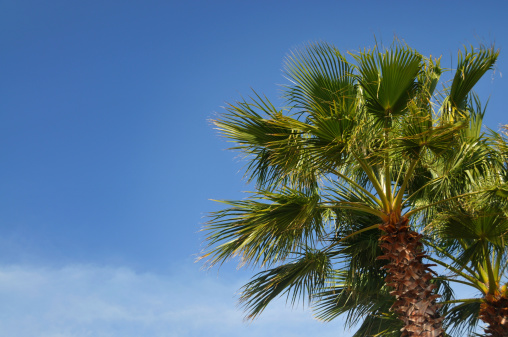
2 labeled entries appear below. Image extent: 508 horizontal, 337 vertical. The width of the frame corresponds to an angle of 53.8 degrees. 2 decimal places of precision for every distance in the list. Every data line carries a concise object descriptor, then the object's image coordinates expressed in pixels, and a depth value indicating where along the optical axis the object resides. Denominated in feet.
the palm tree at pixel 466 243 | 22.31
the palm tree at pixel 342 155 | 19.43
